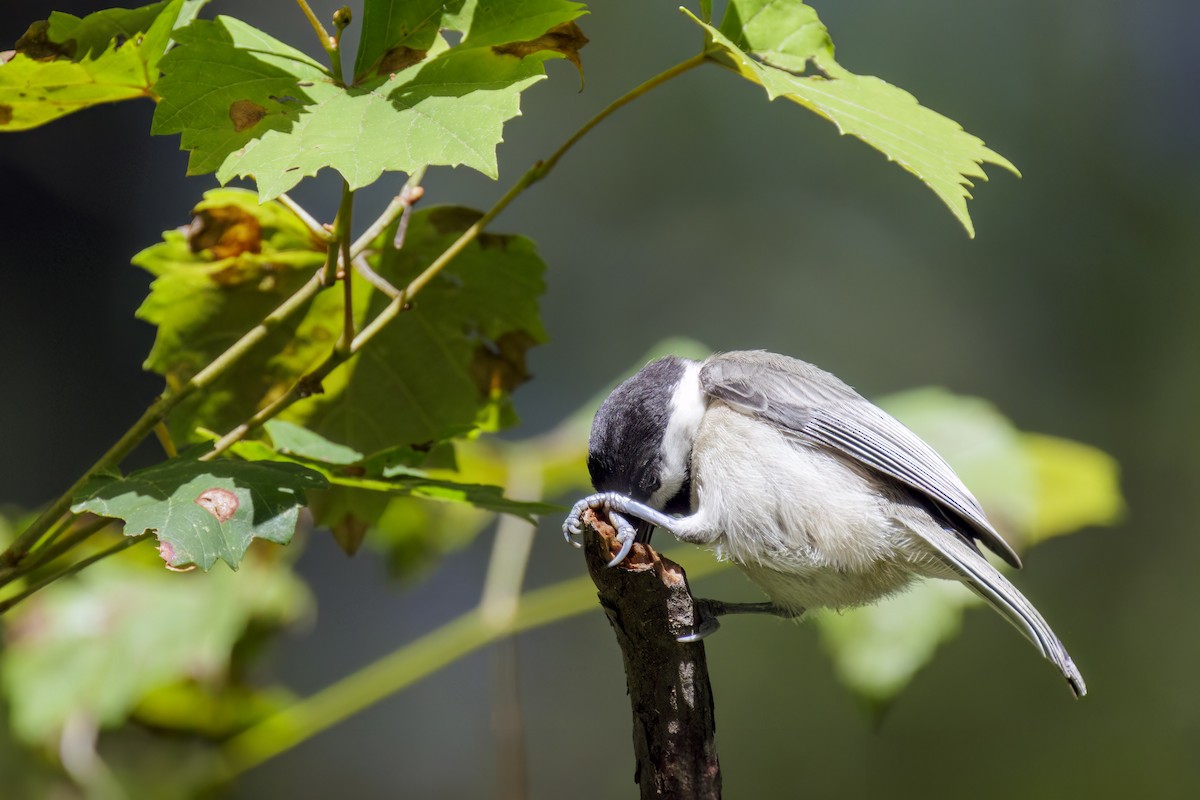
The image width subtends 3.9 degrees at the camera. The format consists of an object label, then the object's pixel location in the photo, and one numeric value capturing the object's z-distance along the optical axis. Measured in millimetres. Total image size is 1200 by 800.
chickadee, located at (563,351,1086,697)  2700
